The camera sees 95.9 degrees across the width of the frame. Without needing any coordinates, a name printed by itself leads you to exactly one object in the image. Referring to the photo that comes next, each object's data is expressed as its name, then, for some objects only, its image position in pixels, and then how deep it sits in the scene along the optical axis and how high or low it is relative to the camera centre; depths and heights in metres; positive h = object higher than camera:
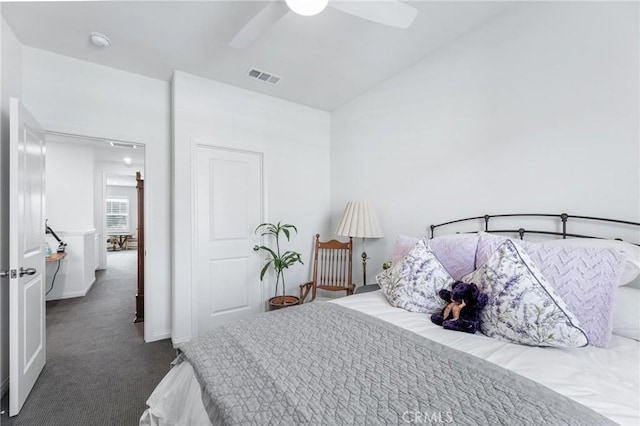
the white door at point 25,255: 1.75 -0.29
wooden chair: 3.26 -0.63
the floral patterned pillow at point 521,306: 1.11 -0.39
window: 10.01 -0.04
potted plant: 3.07 -0.51
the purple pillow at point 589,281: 1.15 -0.29
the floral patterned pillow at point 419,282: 1.58 -0.39
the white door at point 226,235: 2.92 -0.24
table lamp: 2.81 -0.10
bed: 0.77 -0.53
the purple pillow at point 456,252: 1.64 -0.23
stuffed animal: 1.33 -0.45
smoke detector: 2.19 +1.34
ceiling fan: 1.38 +1.02
